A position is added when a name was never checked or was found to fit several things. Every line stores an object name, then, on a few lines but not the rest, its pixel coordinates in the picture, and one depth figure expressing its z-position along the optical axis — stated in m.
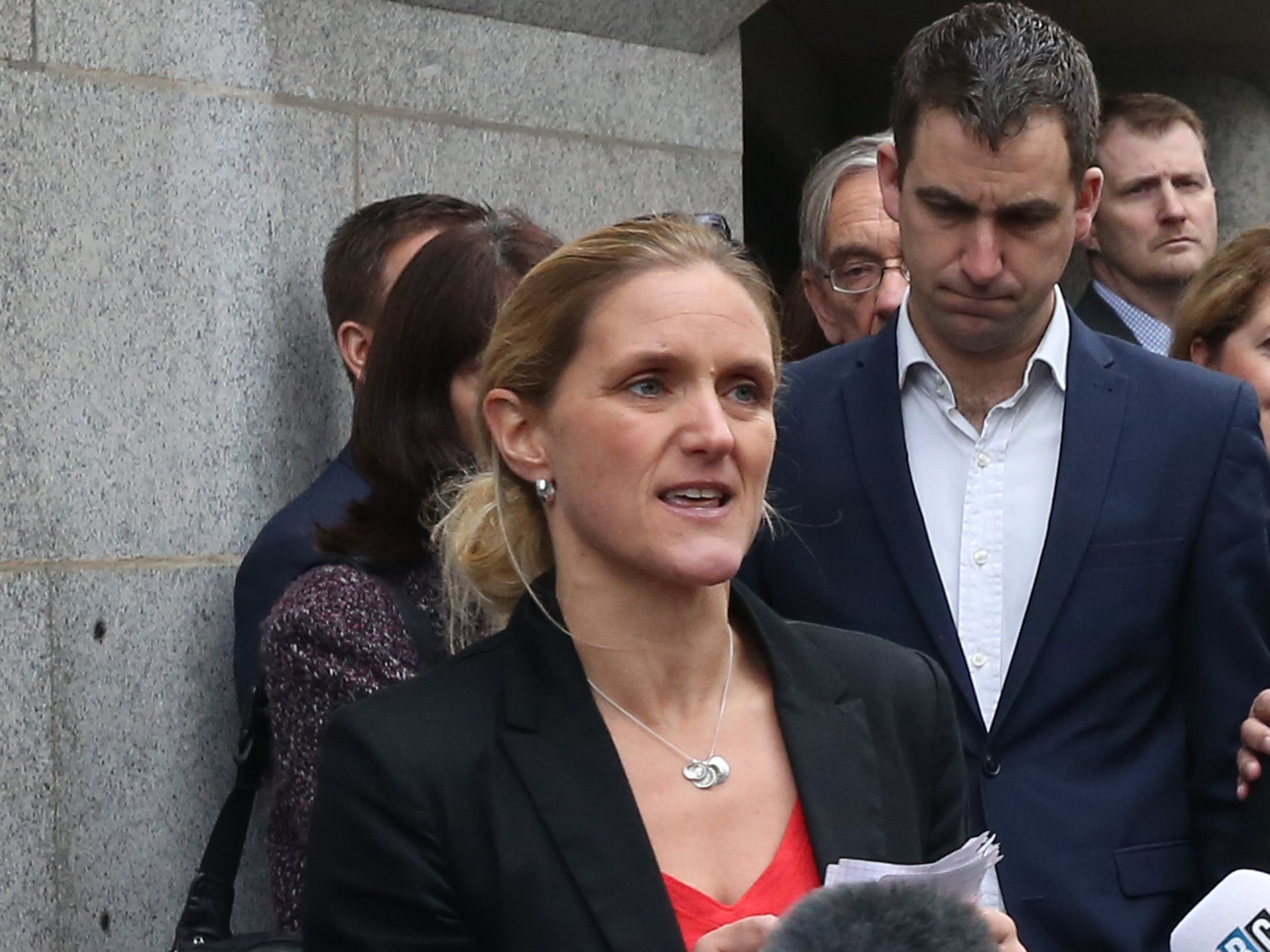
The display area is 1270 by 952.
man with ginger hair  5.67
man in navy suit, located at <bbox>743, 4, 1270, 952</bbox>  3.25
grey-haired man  4.83
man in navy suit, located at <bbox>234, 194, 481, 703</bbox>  4.06
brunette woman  3.39
